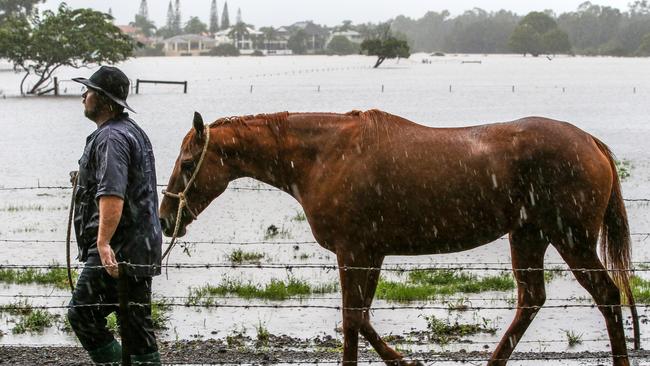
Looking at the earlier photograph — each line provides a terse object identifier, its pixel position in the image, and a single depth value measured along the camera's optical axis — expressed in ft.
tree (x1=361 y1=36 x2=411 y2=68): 480.23
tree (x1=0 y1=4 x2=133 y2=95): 229.04
